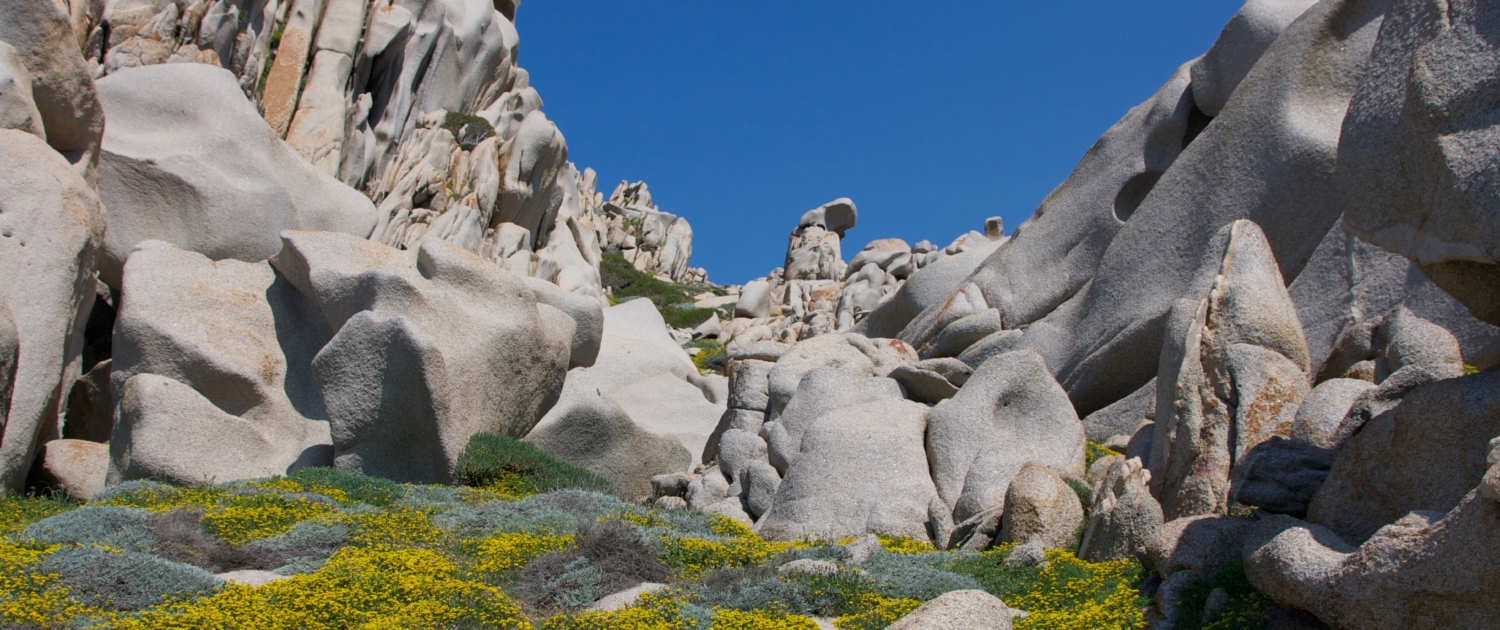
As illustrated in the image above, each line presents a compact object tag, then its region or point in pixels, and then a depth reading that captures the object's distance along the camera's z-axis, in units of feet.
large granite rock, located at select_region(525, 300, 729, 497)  57.67
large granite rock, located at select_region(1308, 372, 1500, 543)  21.61
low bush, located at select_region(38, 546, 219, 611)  26.30
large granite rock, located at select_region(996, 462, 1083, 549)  36.60
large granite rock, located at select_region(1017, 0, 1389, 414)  56.54
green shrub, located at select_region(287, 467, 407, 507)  42.09
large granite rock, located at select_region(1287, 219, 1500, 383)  44.88
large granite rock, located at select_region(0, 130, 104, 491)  42.45
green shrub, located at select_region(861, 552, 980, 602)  31.01
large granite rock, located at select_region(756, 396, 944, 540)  43.78
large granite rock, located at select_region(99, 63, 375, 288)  56.34
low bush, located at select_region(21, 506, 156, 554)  30.99
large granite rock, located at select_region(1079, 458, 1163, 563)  31.52
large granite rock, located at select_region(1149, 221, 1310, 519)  31.68
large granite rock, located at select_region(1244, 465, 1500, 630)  18.57
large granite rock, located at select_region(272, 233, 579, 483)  49.14
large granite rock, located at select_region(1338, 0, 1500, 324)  19.89
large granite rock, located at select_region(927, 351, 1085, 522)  44.86
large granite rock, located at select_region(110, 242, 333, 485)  47.60
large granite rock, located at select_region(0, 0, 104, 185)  48.80
